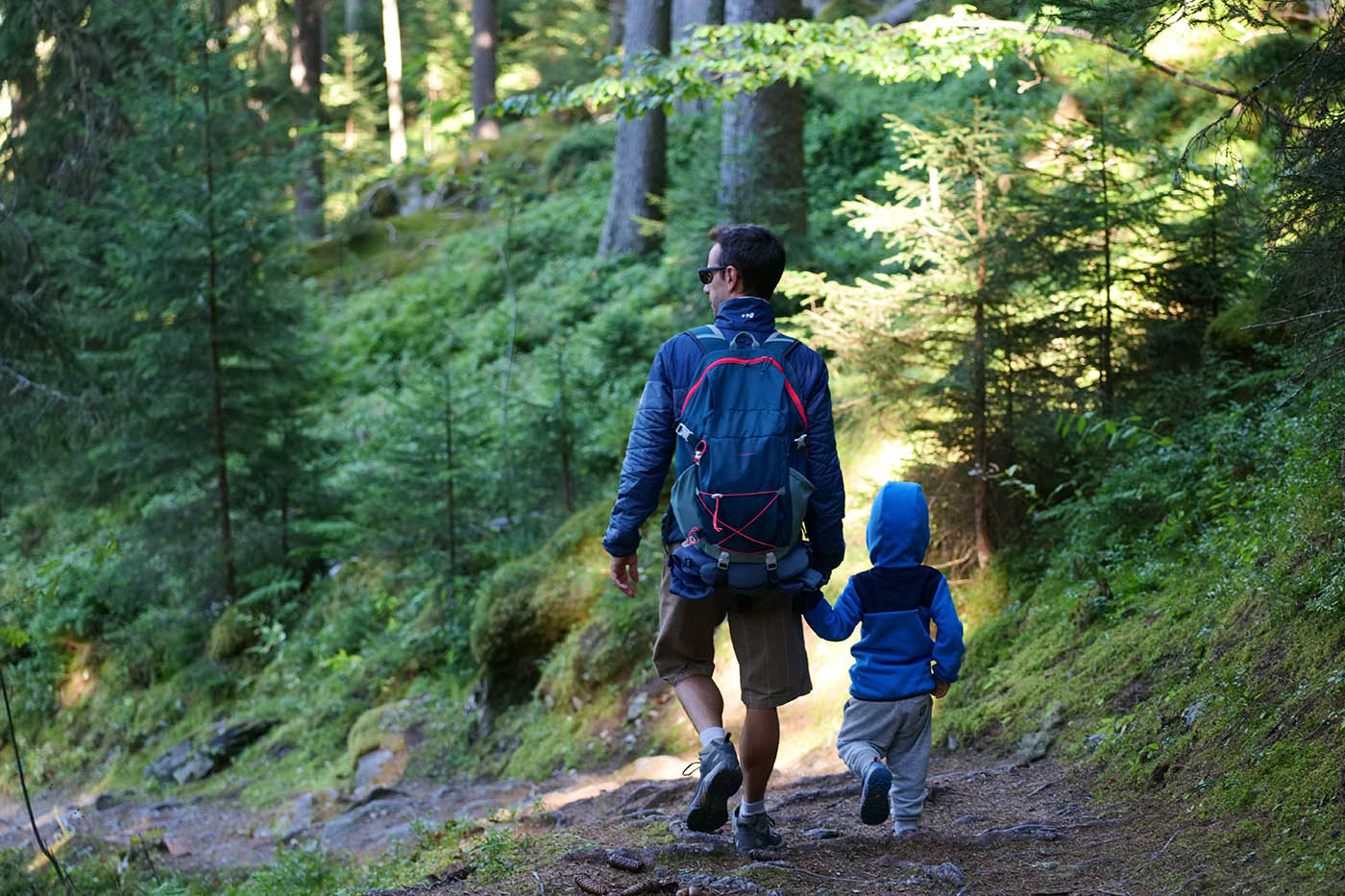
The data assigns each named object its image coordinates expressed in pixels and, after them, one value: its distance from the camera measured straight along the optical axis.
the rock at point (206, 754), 12.20
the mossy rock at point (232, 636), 14.05
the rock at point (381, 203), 29.50
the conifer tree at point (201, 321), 13.50
